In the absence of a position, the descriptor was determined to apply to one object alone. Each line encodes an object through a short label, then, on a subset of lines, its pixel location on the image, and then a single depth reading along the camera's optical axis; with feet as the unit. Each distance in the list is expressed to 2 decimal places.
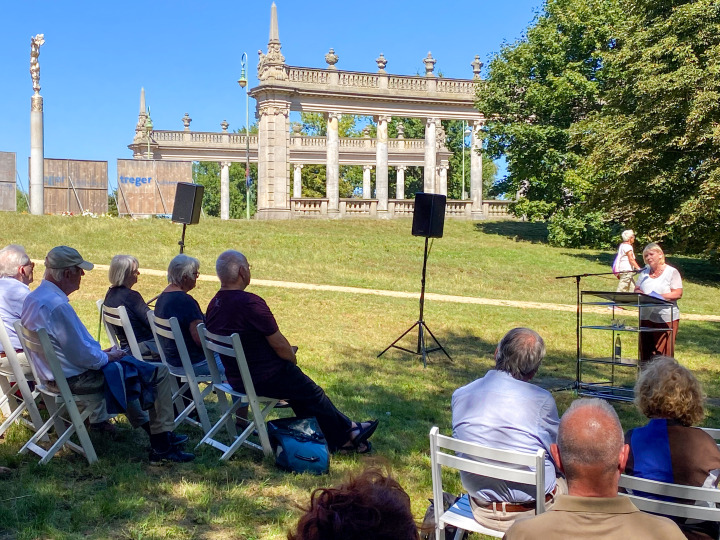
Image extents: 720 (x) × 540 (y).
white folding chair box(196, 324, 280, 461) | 17.85
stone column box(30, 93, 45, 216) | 88.99
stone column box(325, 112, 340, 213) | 127.85
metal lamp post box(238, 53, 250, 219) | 137.92
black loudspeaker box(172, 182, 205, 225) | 41.65
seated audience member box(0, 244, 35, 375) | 19.79
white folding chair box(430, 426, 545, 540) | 10.60
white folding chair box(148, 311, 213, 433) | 19.67
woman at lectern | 29.89
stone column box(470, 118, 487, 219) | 131.95
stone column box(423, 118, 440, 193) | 134.72
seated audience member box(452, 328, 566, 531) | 12.13
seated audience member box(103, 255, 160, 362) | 21.93
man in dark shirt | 19.10
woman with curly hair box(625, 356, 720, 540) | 10.78
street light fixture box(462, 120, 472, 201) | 196.09
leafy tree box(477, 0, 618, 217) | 104.83
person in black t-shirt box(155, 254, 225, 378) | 20.95
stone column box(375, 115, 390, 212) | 127.44
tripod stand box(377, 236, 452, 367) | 34.51
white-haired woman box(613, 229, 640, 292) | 51.08
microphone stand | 29.45
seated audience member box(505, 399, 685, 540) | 8.02
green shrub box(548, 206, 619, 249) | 103.24
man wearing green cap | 17.08
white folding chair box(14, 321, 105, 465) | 16.46
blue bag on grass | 18.08
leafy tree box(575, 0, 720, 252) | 74.18
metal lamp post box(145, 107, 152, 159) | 152.19
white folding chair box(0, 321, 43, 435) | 18.35
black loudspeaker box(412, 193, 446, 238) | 34.32
